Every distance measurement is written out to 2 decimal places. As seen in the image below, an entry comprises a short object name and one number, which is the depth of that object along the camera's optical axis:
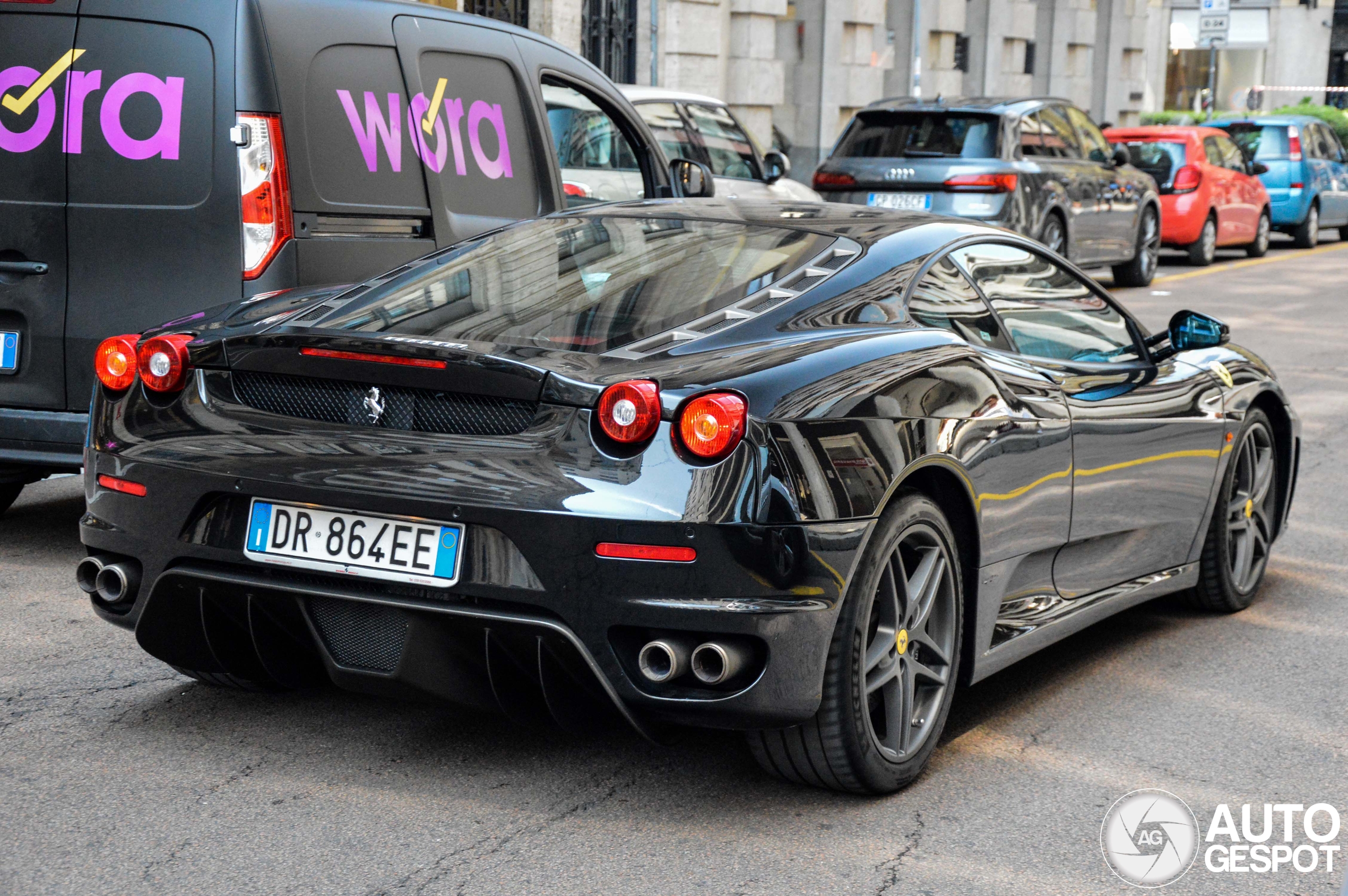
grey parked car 13.88
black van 5.50
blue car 22.70
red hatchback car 19.02
